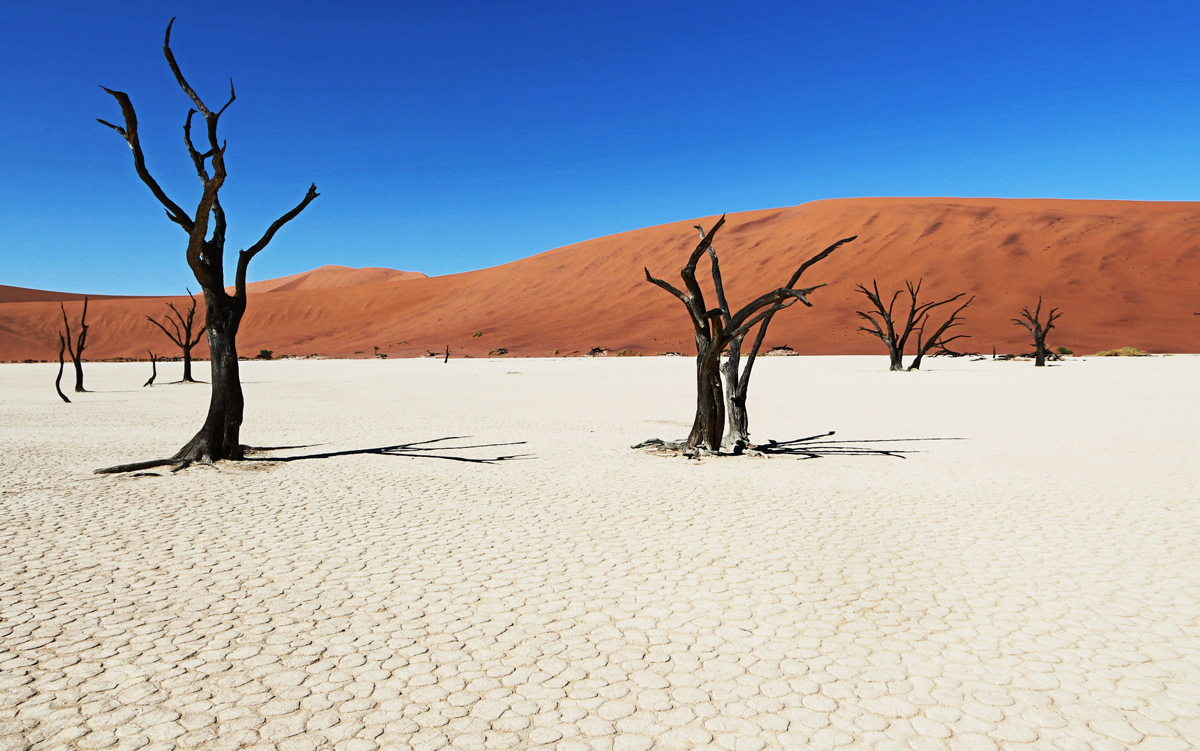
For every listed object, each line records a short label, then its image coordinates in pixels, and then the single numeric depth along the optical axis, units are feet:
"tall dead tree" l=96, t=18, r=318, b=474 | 32.22
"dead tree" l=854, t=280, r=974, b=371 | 112.68
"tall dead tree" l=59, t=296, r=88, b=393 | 79.71
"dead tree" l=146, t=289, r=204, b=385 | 96.37
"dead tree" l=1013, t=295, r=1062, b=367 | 118.73
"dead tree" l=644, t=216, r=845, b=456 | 34.68
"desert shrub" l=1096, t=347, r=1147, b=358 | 147.23
